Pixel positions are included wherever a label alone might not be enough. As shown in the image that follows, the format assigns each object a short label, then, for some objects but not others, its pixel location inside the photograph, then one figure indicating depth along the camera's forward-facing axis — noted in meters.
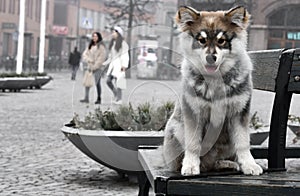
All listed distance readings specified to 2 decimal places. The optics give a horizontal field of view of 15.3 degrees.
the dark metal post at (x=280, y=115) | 6.15
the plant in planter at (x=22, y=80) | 38.42
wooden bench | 5.17
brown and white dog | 5.44
